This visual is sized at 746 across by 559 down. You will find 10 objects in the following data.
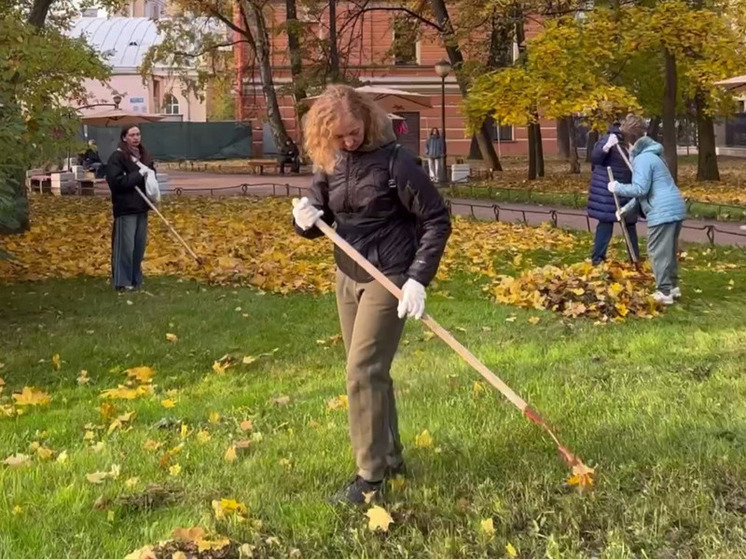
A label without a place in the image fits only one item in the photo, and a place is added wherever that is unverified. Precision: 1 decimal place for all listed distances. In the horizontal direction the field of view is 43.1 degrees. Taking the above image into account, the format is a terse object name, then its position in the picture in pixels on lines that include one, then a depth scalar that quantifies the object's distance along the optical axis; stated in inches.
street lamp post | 1056.8
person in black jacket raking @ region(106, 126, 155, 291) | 389.7
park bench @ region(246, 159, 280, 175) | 1362.0
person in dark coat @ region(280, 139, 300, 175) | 1336.1
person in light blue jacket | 342.3
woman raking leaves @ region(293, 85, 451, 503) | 148.7
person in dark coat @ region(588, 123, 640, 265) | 410.3
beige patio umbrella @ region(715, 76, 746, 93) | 647.7
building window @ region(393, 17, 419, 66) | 1360.7
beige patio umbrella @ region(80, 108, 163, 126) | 994.1
